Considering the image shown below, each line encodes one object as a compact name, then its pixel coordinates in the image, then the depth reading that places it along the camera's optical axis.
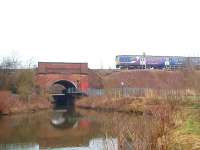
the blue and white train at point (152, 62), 72.12
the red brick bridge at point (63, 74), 57.47
